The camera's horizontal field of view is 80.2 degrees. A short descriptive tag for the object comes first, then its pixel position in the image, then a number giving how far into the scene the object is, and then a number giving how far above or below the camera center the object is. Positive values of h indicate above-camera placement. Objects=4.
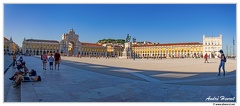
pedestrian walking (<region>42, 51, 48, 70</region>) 9.56 -0.41
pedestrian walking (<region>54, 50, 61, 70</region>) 9.15 -0.29
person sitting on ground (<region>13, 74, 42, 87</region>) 4.74 -0.93
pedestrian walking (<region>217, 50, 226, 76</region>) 7.04 -0.35
